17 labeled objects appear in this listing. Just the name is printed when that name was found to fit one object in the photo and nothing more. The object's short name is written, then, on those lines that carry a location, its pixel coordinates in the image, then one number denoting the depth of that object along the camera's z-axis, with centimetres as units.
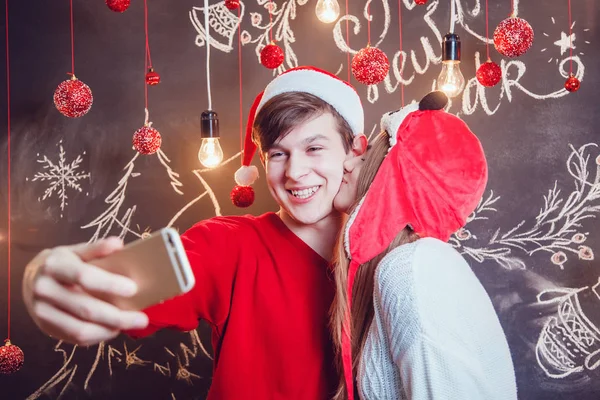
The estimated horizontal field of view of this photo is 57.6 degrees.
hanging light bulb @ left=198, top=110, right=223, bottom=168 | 148
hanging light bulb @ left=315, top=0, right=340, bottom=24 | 146
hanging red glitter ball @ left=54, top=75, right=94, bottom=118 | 145
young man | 115
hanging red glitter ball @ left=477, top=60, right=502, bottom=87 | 158
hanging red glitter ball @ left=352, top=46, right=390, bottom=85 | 145
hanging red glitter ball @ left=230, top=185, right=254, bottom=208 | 158
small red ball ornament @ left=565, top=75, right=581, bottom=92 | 160
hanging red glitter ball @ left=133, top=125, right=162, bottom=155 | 156
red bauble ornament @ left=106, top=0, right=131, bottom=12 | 142
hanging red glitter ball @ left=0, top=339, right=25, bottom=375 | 159
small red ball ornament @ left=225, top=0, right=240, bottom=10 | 159
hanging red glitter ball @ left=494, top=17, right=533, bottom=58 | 144
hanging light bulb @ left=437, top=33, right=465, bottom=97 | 146
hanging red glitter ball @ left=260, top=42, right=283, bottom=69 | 155
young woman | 89
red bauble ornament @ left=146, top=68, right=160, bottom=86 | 158
